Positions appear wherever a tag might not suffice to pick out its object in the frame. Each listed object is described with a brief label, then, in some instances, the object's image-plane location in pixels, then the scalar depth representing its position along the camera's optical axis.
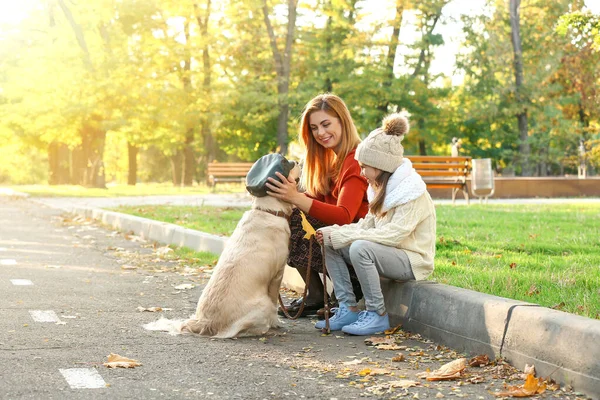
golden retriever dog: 5.90
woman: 6.55
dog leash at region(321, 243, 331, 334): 6.21
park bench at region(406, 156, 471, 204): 21.88
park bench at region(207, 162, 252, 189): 30.64
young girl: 6.15
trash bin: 21.86
